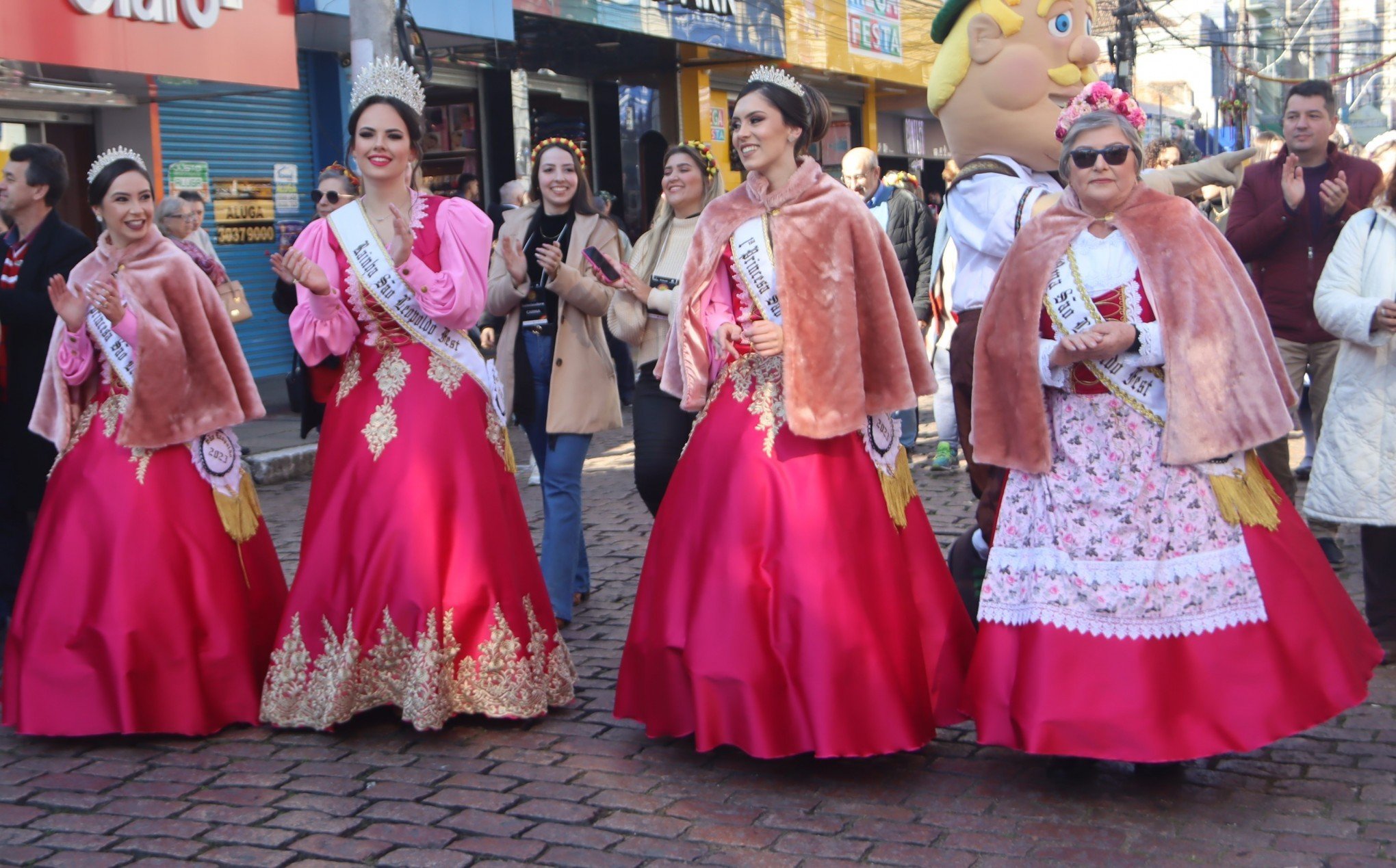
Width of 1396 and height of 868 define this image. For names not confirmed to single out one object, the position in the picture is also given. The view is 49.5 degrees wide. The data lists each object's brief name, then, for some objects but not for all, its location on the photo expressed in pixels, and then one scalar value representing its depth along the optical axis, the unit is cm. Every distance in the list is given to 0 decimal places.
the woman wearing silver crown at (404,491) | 466
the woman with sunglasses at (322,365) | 499
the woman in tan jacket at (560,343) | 602
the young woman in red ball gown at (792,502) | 414
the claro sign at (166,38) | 1041
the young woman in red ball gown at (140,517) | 473
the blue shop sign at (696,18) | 1541
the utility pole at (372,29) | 954
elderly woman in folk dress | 387
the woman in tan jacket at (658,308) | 559
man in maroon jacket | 668
